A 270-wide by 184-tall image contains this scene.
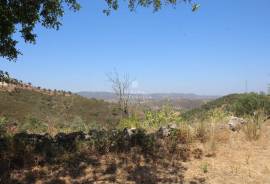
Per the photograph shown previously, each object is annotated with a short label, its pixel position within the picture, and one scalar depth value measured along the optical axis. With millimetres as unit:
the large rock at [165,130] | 5060
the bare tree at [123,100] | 9769
